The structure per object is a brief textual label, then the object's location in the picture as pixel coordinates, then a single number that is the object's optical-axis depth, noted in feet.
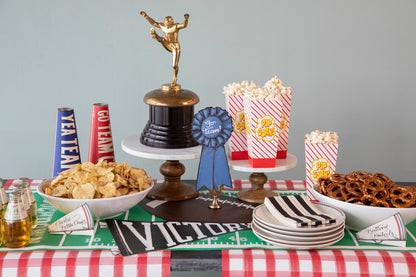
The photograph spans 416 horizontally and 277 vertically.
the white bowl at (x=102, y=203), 4.55
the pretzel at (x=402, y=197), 4.41
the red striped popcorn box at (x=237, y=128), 5.38
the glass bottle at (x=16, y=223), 4.05
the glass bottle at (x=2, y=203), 4.18
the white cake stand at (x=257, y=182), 5.32
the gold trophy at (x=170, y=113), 5.45
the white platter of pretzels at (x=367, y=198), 4.40
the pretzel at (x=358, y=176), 4.75
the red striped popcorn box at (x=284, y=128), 5.36
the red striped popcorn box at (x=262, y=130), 4.94
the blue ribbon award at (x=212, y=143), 4.93
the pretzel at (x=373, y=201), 4.44
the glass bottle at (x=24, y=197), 4.20
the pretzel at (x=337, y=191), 4.61
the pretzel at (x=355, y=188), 4.58
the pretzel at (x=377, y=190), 4.52
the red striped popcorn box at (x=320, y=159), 5.07
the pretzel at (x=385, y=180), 4.71
